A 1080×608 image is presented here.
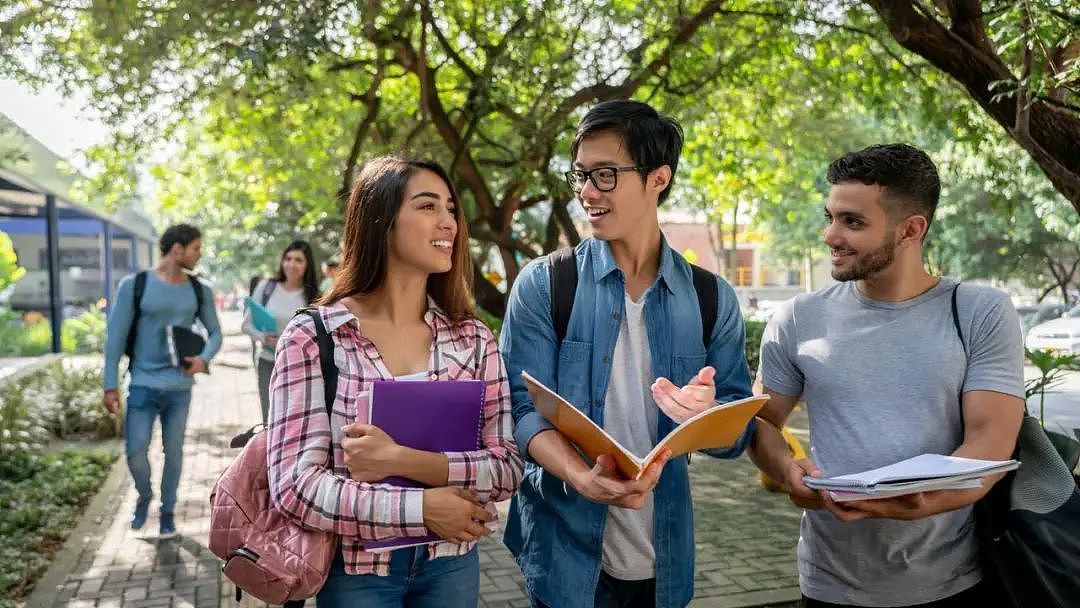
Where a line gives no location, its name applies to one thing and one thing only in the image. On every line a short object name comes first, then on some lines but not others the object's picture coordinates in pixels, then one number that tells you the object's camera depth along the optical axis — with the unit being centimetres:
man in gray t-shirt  247
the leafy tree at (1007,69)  461
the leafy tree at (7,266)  1100
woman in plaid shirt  225
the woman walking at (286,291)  760
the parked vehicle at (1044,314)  2319
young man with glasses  248
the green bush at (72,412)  1089
